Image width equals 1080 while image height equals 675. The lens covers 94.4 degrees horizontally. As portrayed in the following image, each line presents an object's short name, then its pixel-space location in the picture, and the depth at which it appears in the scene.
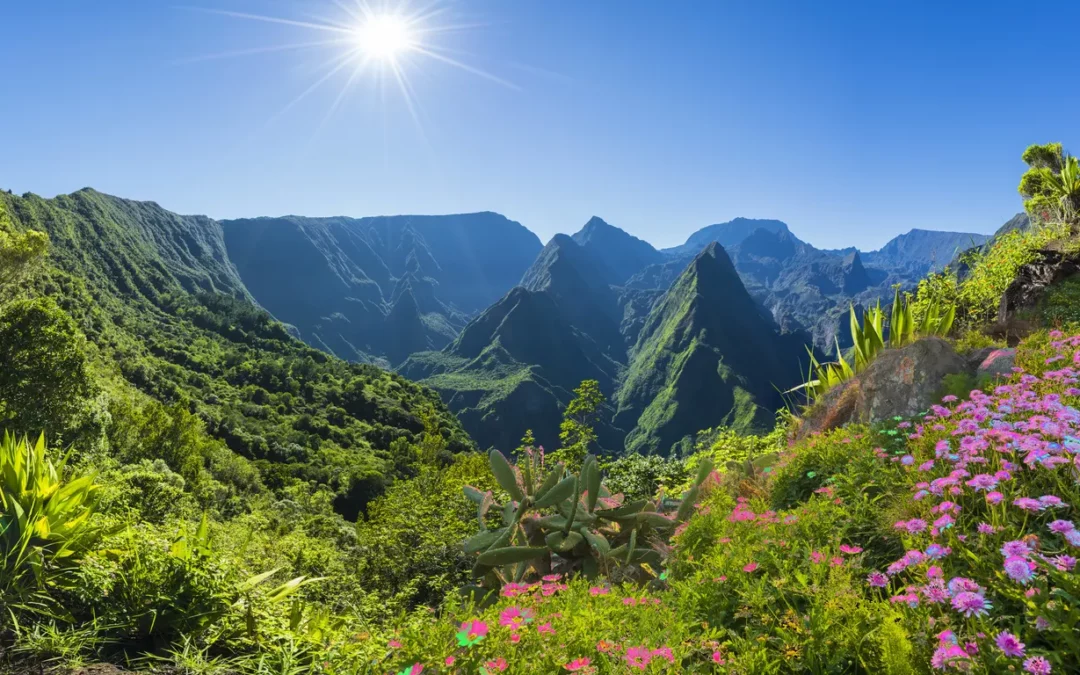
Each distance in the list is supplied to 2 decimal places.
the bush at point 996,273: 8.02
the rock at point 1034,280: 7.09
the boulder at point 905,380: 4.98
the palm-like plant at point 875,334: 6.70
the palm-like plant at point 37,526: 2.63
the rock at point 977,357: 5.50
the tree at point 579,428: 10.34
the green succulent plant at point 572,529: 4.59
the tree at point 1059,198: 9.79
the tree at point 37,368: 11.46
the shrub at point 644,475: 7.59
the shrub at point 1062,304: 5.80
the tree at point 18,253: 17.41
